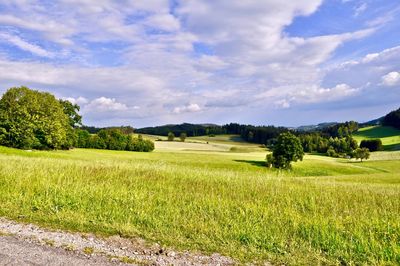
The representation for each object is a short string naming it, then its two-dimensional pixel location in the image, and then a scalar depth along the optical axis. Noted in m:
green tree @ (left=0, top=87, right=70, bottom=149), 66.06
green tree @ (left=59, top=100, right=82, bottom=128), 86.31
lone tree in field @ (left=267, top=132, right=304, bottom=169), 67.81
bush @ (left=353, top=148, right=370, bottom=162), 98.12
